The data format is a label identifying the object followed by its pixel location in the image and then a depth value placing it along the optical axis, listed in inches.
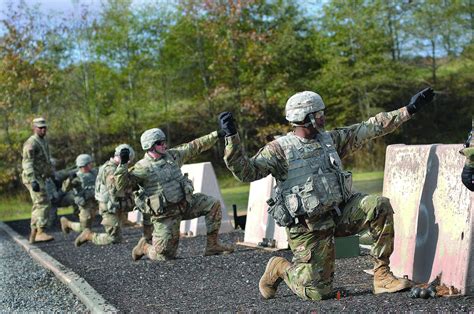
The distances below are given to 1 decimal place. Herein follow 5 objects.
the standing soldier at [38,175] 675.4
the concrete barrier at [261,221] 484.4
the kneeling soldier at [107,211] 599.5
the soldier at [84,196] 674.8
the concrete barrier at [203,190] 615.8
